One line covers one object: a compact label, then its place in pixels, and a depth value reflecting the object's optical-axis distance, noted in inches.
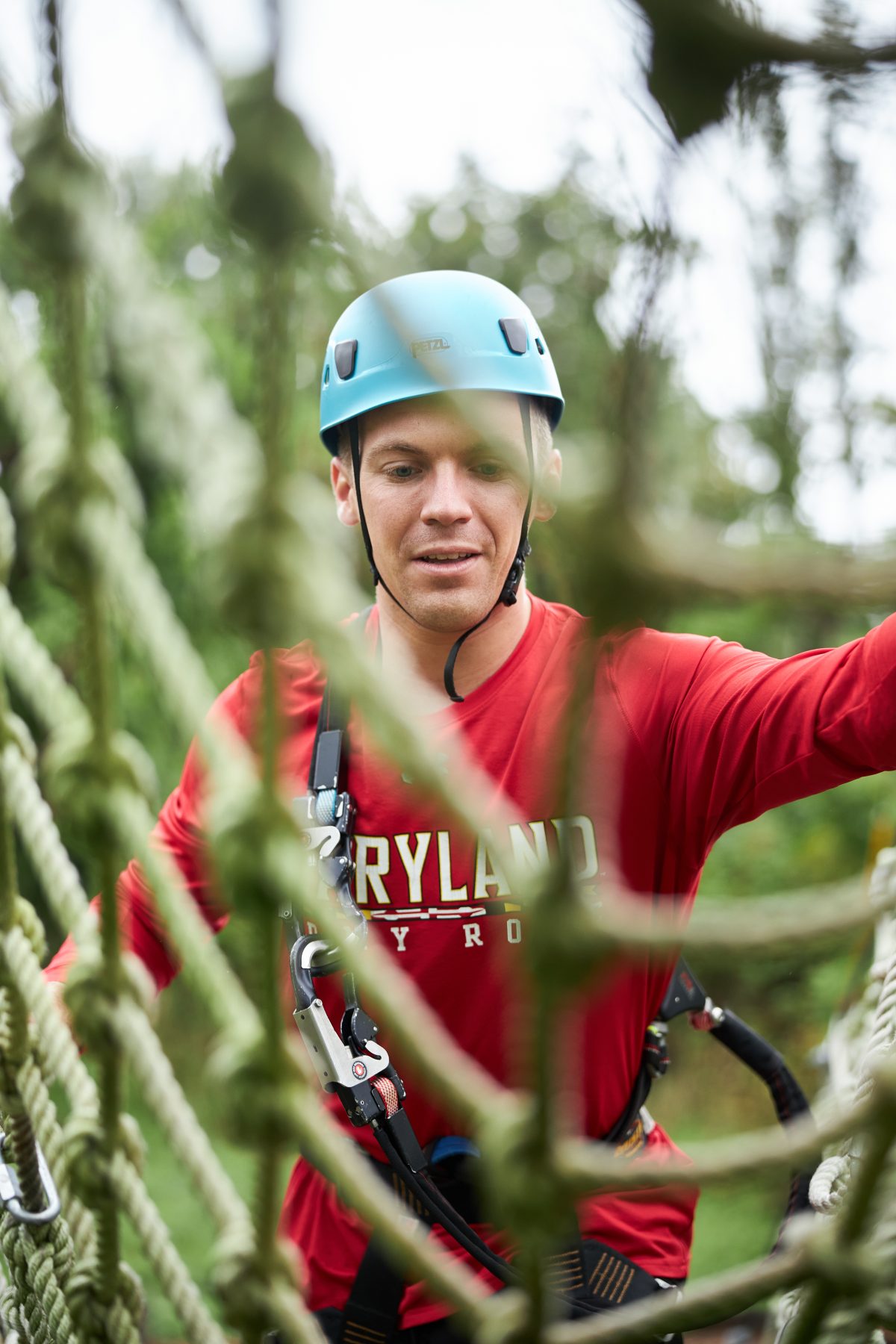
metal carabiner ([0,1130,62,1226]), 42.4
